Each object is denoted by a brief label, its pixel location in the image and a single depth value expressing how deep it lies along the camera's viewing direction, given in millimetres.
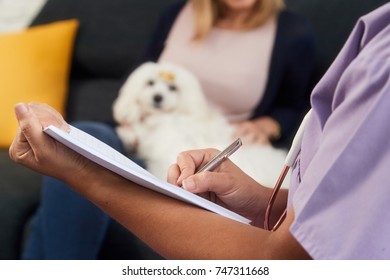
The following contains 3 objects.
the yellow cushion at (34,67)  3210
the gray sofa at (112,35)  3158
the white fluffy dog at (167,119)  2977
